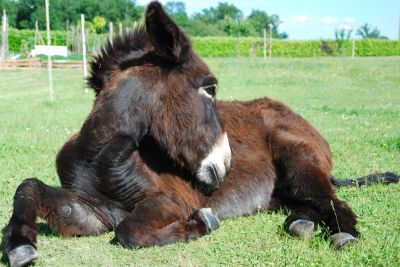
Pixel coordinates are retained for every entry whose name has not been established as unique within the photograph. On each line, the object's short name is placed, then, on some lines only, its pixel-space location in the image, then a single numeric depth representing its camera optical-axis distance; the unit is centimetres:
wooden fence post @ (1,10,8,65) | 3372
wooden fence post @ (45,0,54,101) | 1626
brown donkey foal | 395
